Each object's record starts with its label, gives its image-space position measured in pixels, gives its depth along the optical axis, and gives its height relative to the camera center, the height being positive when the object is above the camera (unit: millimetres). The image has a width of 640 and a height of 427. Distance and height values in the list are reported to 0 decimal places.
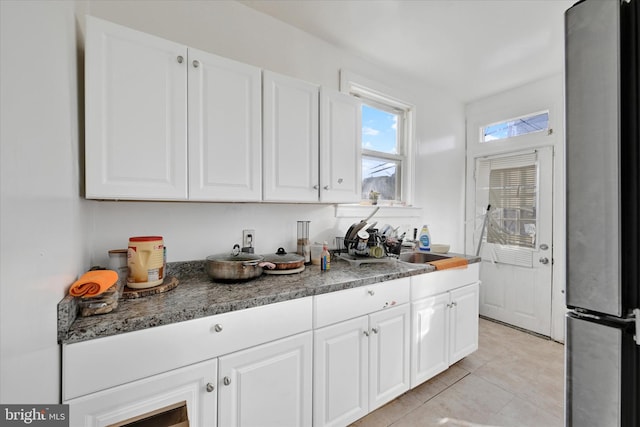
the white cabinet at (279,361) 931 -688
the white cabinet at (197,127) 1183 +440
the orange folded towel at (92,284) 915 -263
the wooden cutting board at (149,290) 1169 -364
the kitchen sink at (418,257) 2436 -445
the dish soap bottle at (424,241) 2527 -305
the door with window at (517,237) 2885 -327
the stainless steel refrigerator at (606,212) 446 -7
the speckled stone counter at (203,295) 913 -395
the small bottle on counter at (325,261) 1741 -336
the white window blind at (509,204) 2997 +54
